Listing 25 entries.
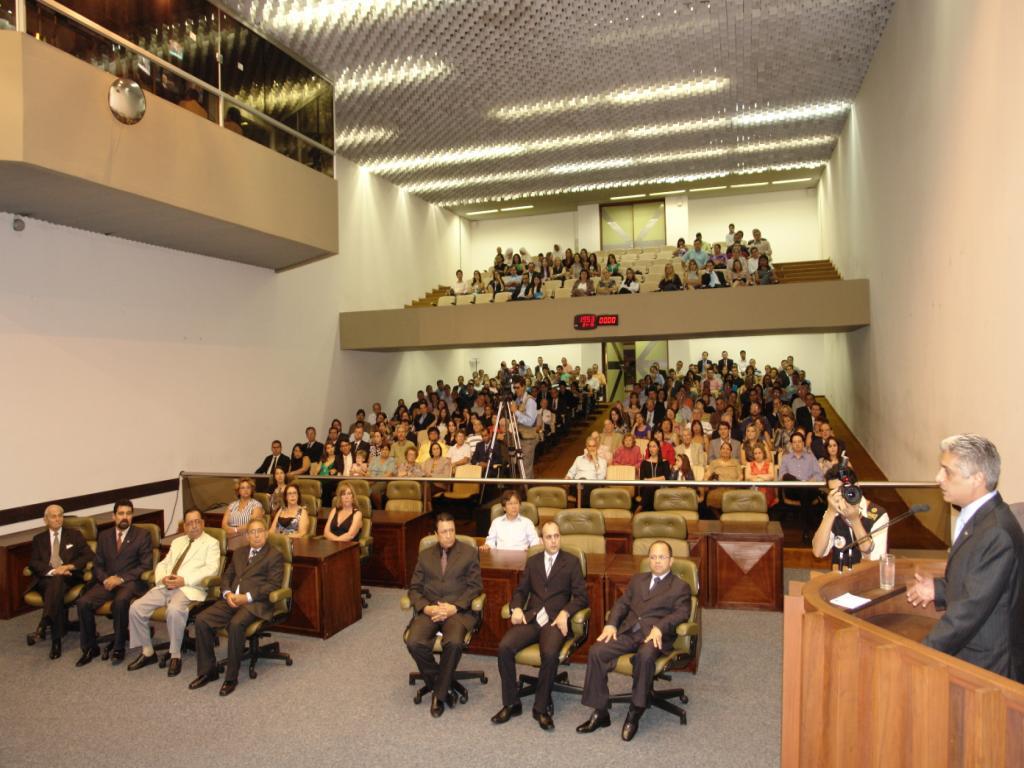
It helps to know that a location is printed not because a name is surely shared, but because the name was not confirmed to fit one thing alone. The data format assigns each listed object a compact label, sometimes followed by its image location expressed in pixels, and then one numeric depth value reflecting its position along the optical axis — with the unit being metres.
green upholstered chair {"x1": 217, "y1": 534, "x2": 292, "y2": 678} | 5.48
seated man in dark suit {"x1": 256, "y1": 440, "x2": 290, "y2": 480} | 10.56
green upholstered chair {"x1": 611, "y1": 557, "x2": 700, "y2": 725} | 4.50
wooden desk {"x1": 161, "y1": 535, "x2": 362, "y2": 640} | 6.18
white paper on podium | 2.77
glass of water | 3.04
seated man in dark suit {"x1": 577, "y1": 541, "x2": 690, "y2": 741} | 4.39
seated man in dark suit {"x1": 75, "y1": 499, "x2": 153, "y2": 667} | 5.85
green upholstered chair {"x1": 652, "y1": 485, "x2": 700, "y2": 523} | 7.24
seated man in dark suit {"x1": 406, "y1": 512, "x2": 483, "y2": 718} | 4.84
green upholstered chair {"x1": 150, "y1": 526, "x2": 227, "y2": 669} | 5.78
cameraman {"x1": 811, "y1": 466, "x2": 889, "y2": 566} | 3.73
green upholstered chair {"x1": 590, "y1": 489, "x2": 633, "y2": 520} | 7.55
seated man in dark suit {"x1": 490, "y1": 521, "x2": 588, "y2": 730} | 4.60
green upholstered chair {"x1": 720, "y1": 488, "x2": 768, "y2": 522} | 7.00
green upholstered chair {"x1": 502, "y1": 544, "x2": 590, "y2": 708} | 4.77
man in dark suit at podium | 2.37
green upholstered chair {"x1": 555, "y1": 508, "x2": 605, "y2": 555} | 6.46
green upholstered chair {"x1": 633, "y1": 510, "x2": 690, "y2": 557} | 6.23
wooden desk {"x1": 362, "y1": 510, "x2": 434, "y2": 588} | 7.54
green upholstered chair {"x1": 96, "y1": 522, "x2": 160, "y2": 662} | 5.89
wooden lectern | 2.04
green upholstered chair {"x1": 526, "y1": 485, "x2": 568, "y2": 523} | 7.59
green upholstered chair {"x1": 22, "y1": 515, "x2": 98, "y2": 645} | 6.25
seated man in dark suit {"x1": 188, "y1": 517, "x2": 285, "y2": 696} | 5.25
